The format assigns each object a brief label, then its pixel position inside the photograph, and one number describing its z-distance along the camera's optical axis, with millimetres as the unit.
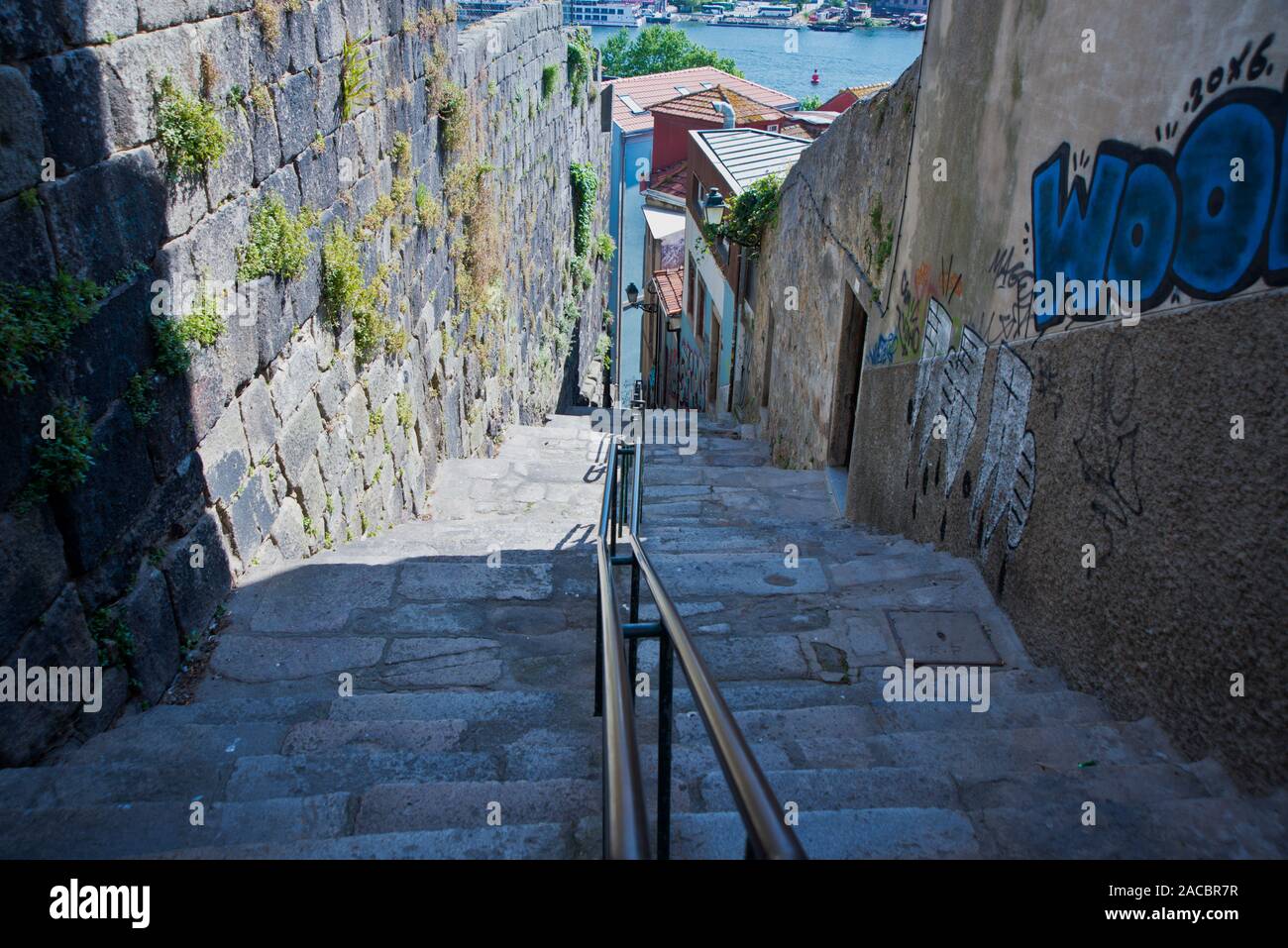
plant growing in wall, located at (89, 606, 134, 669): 2961
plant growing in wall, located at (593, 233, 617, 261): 17203
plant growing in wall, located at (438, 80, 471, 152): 6980
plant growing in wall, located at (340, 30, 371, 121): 5000
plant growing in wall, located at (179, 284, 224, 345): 3477
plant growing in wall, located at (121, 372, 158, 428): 3133
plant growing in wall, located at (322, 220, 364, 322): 4879
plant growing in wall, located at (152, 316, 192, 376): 3287
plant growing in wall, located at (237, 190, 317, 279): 4043
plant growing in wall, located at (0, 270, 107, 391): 2494
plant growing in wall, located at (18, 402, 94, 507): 2672
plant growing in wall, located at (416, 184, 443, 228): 6518
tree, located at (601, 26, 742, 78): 47406
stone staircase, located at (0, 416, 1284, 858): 2188
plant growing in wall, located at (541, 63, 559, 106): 11352
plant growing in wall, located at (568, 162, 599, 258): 14391
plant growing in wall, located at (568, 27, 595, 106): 13133
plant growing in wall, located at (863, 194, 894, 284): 6027
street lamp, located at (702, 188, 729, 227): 11531
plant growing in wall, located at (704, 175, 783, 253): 10594
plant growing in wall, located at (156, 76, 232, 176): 3305
